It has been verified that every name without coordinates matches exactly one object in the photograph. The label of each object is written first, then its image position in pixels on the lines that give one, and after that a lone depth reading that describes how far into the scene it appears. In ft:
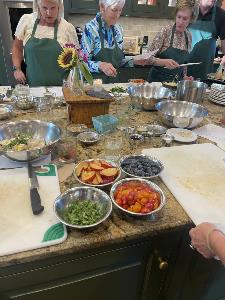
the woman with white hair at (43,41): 7.48
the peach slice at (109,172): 3.51
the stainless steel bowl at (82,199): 2.89
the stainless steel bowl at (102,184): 3.34
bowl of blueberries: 3.63
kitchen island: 2.75
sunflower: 4.89
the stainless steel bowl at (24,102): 5.78
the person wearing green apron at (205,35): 9.91
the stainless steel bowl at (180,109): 5.48
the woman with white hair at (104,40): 7.14
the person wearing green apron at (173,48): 8.14
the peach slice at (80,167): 3.60
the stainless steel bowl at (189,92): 6.61
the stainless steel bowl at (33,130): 4.49
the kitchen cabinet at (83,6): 11.69
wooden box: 4.91
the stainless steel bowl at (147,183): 2.90
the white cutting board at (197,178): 3.26
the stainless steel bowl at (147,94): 6.05
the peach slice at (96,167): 3.60
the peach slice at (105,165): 3.68
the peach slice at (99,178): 3.43
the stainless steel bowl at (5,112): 5.28
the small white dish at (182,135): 4.94
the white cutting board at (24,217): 2.63
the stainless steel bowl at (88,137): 4.58
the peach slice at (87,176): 3.46
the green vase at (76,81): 5.11
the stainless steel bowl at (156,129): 5.09
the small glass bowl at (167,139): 4.80
